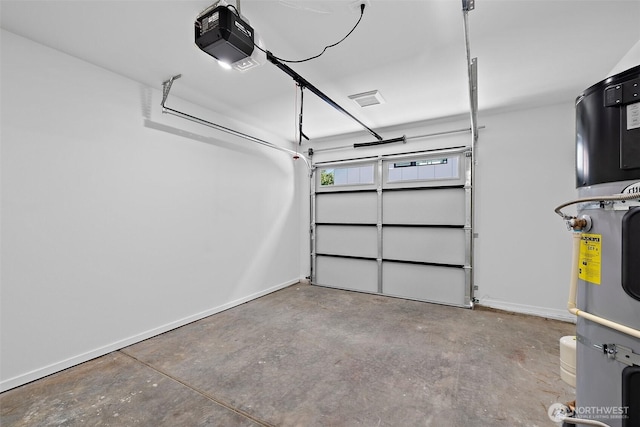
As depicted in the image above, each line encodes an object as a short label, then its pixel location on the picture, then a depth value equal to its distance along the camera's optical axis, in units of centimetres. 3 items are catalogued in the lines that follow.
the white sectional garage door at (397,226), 387
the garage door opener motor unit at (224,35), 143
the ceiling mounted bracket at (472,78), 149
